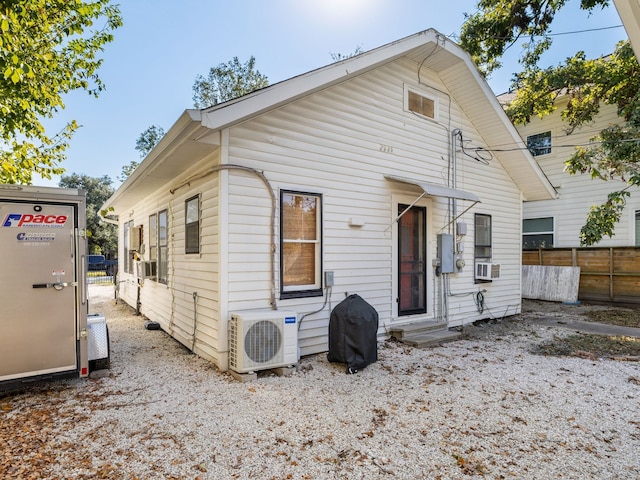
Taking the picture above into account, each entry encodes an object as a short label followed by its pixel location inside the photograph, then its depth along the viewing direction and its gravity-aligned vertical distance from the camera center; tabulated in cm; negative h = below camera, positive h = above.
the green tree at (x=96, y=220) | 2500 +150
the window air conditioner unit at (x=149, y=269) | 757 -56
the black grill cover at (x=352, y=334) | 450 -114
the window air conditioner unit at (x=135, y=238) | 902 +9
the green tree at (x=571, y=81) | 813 +457
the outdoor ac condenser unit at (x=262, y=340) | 421 -116
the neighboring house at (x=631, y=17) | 185 +118
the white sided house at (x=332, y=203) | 456 +62
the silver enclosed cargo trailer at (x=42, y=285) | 356 -44
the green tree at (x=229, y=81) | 2053 +917
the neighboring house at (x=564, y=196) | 1041 +142
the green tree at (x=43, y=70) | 512 +282
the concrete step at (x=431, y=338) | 577 -158
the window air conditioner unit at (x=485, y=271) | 766 -60
